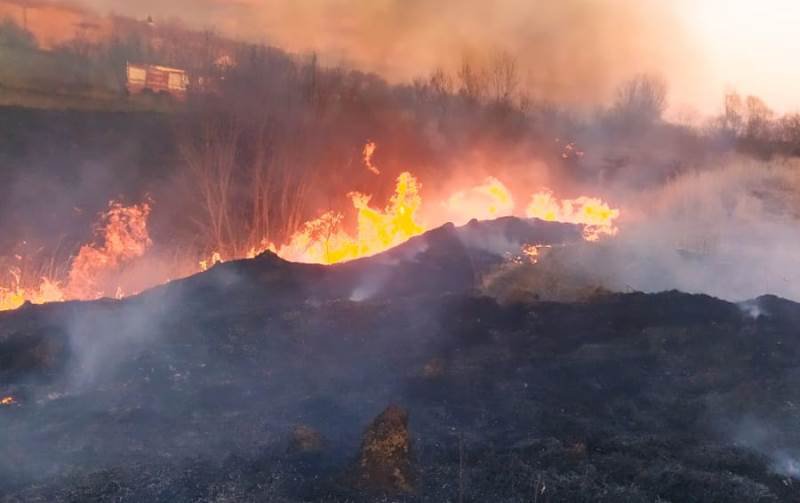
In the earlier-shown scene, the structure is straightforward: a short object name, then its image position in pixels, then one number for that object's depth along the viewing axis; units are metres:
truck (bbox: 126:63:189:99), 44.06
